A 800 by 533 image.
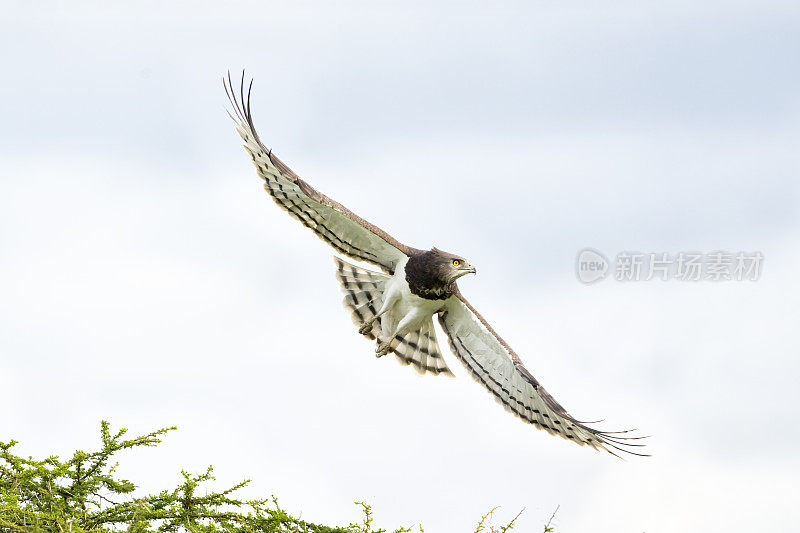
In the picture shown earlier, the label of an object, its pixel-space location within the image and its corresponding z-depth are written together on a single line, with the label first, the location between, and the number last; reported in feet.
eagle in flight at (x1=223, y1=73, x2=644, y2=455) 66.64
